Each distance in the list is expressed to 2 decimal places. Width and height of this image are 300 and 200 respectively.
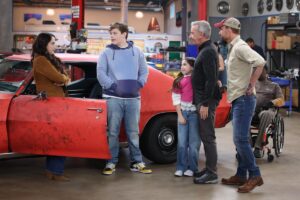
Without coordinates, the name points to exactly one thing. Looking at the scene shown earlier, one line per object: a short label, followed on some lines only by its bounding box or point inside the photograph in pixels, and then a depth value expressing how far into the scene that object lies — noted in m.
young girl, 5.32
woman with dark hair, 5.09
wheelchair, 6.44
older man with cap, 4.77
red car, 5.14
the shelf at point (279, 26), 12.46
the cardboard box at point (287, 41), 12.23
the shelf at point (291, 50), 11.89
